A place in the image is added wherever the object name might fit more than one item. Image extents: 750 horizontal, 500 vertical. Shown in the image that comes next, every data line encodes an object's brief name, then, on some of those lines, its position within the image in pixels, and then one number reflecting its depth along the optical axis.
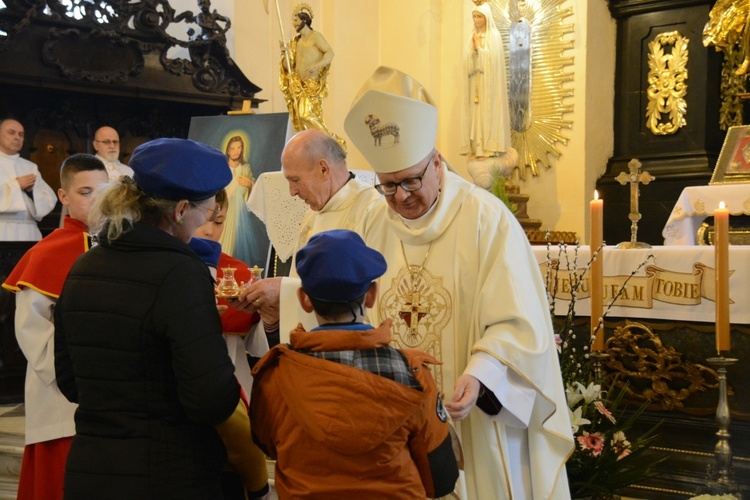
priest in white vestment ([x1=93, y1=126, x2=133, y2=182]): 7.29
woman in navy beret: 1.81
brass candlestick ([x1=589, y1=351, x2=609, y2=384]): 2.93
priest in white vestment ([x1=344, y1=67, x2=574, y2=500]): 2.26
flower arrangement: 2.77
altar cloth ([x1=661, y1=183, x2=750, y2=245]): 5.91
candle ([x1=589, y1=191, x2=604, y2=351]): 3.01
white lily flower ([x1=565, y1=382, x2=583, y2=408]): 2.82
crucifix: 4.95
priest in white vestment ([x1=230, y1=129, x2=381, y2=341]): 3.22
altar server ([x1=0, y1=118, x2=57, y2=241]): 6.89
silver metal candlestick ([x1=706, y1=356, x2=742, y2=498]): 3.24
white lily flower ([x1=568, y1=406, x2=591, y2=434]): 2.73
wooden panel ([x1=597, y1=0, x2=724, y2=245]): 9.20
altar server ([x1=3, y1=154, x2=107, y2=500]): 2.96
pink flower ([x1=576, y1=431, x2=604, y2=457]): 2.74
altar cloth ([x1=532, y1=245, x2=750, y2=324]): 4.45
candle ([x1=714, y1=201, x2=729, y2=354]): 3.13
